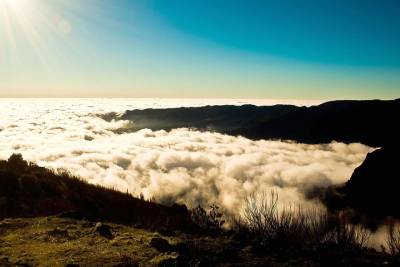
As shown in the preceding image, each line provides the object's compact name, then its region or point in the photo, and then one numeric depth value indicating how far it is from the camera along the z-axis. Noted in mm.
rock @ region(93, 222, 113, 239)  9080
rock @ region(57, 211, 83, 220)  10836
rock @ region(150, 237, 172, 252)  7751
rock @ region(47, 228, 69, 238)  9055
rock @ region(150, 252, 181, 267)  6620
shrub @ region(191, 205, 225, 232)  10836
